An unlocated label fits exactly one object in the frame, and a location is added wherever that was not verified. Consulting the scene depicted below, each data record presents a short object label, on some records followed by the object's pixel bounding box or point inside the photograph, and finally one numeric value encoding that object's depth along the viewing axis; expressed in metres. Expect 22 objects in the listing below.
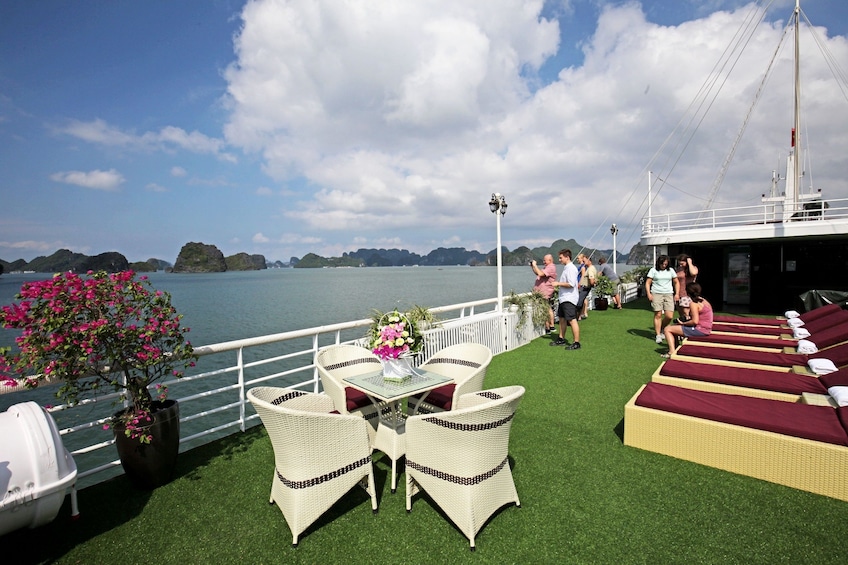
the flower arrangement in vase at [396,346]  3.21
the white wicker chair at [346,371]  3.40
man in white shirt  6.98
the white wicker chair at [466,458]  2.35
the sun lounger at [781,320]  6.82
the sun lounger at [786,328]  6.01
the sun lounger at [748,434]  2.77
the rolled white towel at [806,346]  5.11
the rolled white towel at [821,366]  4.27
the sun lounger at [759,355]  4.58
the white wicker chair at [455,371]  3.42
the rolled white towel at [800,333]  5.97
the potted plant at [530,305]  7.92
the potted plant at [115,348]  2.58
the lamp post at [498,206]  8.56
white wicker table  3.03
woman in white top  7.51
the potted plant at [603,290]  12.62
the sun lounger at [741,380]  3.84
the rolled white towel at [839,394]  3.24
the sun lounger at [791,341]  5.20
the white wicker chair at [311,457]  2.38
